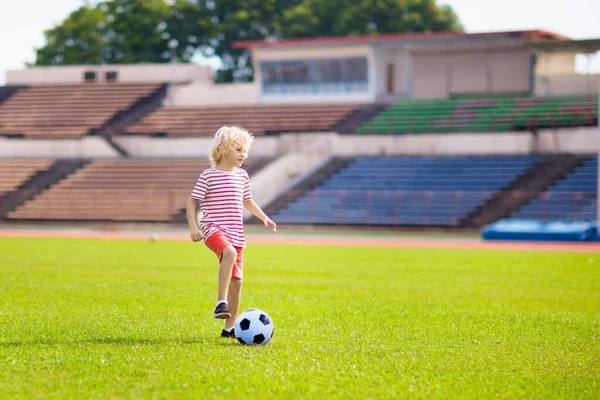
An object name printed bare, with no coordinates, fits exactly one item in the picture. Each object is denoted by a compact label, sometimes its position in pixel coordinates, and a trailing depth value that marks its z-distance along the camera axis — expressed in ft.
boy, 40.57
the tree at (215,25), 337.80
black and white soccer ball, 38.45
